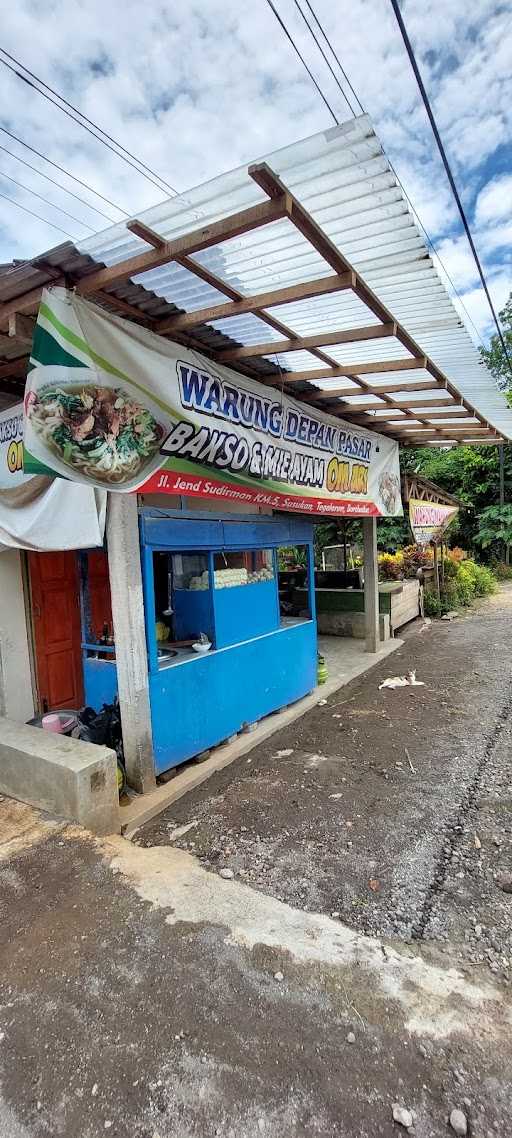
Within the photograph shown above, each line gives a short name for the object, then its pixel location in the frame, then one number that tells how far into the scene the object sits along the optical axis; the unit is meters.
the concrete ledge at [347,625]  9.88
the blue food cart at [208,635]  4.26
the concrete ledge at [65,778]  3.10
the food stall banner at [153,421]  2.88
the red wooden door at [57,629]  5.21
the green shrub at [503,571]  17.83
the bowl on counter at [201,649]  4.68
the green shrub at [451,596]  12.89
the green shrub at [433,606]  12.32
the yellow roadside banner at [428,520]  10.09
